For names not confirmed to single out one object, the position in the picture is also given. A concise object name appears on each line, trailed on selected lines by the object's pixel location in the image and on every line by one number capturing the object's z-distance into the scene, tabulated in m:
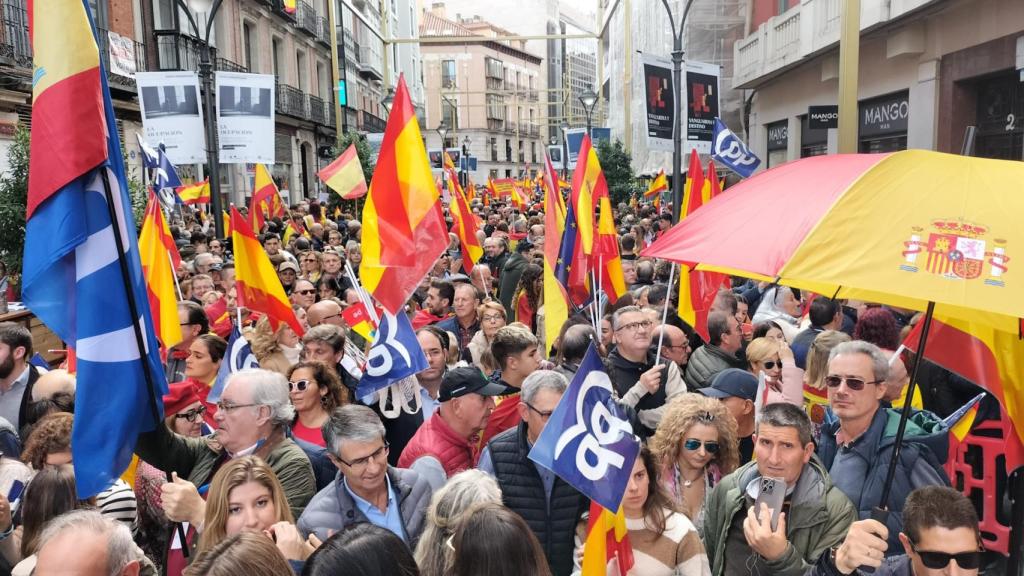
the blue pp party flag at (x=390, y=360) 5.07
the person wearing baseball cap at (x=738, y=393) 4.65
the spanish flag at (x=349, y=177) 12.70
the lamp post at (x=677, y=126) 12.93
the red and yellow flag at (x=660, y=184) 19.57
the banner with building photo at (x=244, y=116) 11.05
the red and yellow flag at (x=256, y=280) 6.30
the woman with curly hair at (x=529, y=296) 8.12
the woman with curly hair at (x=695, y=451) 4.01
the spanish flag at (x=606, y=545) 3.04
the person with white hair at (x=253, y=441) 3.85
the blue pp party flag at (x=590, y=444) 3.10
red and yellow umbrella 2.66
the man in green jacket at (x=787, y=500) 3.29
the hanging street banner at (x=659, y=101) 13.40
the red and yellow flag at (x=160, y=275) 5.86
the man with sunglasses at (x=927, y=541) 2.68
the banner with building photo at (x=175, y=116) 10.68
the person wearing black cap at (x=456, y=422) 4.21
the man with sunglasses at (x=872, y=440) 3.47
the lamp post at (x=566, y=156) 27.83
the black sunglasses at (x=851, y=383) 3.72
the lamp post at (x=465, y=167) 36.53
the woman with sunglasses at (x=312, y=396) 4.70
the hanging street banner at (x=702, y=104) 13.66
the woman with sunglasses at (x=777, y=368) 4.62
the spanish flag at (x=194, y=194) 15.86
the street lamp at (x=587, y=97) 27.34
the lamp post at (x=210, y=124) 11.37
